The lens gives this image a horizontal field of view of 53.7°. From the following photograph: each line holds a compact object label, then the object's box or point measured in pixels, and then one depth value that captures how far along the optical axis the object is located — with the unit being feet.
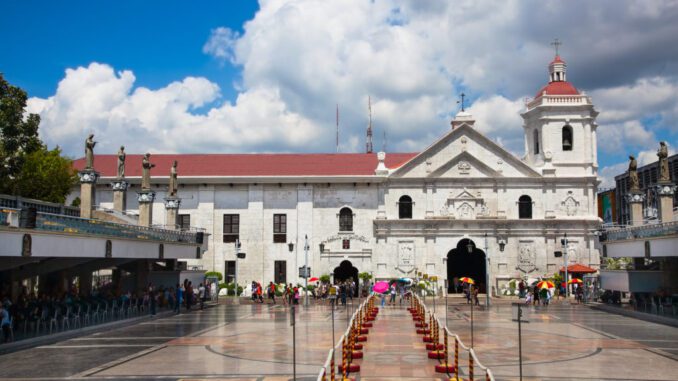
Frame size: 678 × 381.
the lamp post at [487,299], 138.92
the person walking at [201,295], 134.80
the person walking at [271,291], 156.15
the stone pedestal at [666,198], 131.64
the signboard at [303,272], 151.23
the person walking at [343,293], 145.04
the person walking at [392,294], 149.41
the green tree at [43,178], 158.40
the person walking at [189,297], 132.26
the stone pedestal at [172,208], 155.53
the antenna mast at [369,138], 243.81
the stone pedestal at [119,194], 141.79
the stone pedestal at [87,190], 114.42
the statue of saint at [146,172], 140.56
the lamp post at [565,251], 166.63
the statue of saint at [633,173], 143.74
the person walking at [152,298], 117.26
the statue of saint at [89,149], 116.06
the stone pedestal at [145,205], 139.74
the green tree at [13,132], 141.28
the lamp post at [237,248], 154.57
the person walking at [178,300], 124.37
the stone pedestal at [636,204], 143.43
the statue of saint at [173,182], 155.33
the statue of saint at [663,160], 131.95
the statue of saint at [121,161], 135.44
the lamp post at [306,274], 147.44
